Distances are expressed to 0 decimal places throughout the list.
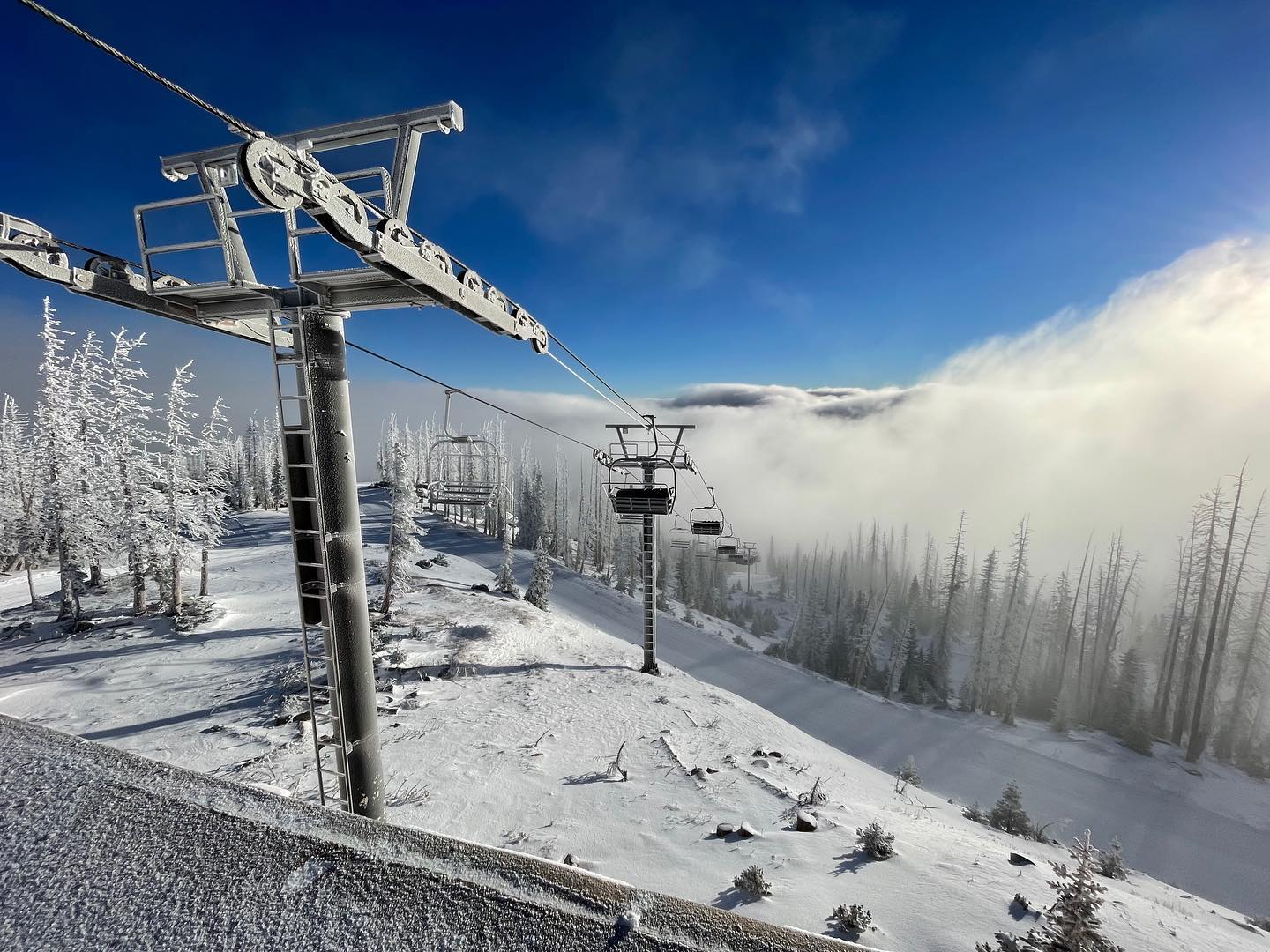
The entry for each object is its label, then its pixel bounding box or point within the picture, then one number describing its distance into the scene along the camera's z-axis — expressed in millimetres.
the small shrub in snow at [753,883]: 6012
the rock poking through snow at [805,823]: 8000
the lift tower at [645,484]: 17484
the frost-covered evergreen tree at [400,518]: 28992
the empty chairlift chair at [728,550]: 23188
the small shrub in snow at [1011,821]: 12977
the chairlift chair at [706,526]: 20016
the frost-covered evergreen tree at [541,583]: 35344
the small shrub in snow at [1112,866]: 9902
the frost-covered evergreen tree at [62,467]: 23266
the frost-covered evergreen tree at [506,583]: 37281
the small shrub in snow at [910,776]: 16481
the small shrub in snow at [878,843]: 6934
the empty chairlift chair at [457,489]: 13312
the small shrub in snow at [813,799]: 9219
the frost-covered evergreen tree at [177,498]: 24344
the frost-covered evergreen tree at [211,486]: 27406
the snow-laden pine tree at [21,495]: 25594
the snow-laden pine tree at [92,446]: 24391
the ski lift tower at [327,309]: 4047
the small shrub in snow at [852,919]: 5219
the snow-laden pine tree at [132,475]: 23531
